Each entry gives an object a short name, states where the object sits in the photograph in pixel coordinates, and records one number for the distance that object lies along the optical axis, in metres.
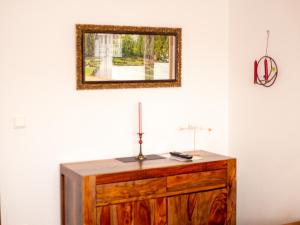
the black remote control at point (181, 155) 3.63
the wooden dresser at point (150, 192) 3.20
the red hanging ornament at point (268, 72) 3.72
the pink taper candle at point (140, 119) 3.74
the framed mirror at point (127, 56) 3.60
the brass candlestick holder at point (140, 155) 3.67
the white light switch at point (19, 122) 3.39
